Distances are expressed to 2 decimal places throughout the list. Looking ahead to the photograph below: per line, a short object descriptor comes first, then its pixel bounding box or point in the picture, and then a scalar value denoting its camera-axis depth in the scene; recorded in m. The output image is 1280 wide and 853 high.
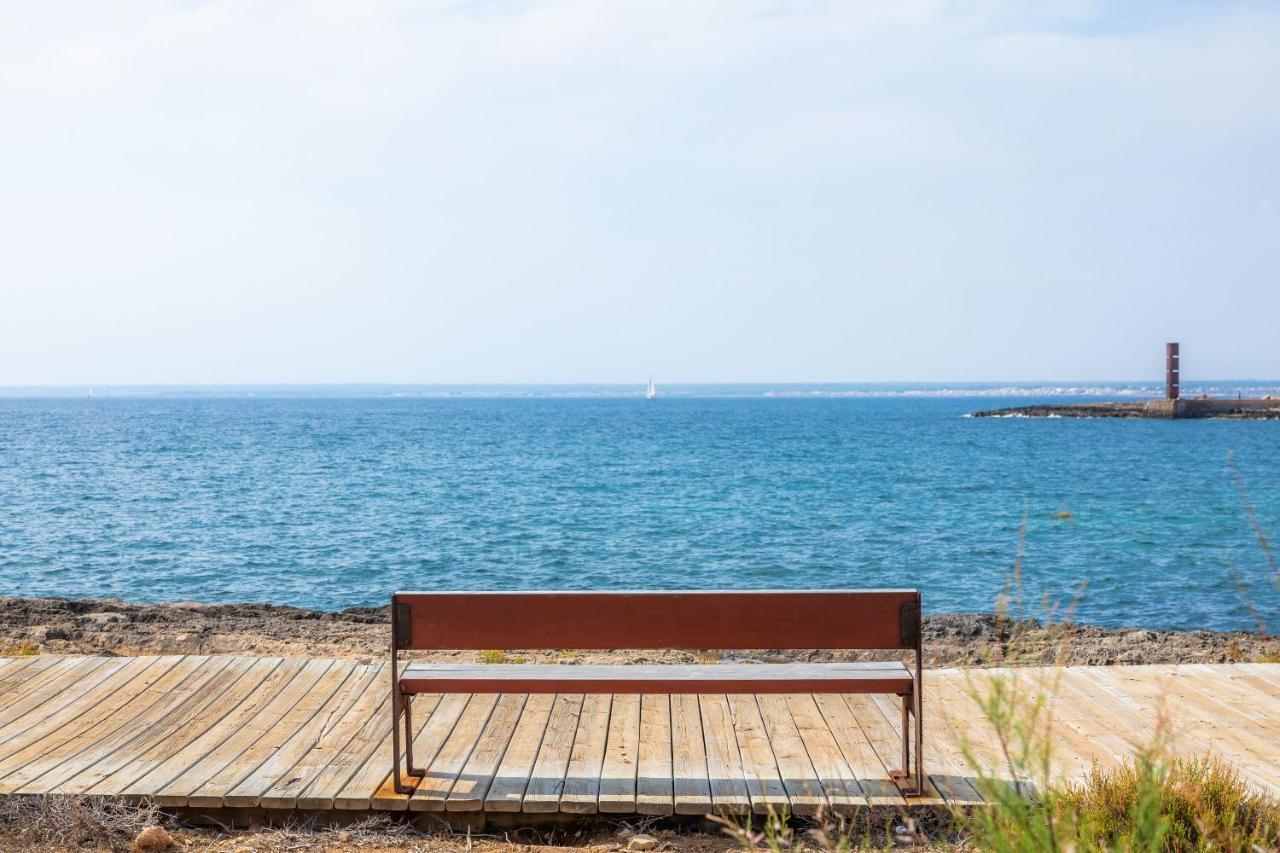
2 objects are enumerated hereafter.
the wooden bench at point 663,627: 4.09
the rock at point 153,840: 3.84
